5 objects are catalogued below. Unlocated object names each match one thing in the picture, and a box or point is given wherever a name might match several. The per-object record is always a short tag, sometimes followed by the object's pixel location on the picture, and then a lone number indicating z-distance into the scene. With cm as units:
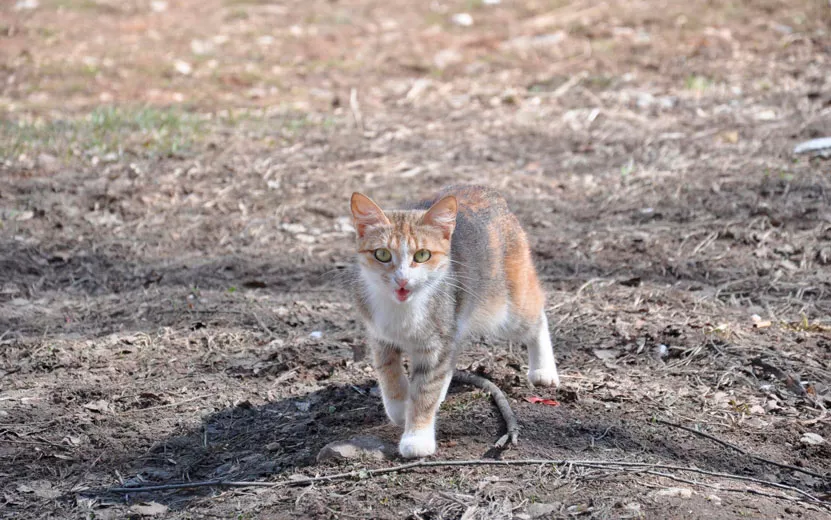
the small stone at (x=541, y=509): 649
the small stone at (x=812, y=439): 772
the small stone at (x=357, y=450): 732
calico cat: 739
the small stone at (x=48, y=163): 1487
